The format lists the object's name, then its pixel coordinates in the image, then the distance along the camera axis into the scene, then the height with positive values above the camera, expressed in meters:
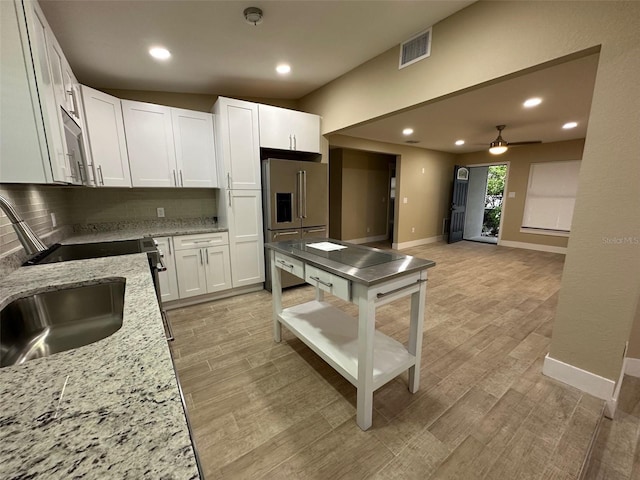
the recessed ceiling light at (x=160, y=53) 2.32 +1.26
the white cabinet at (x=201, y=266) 3.00 -0.83
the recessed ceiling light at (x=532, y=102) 3.00 +1.06
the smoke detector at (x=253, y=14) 1.89 +1.29
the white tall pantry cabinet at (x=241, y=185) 3.05 +0.12
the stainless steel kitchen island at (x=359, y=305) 1.46 -0.68
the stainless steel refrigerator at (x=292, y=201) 3.27 -0.08
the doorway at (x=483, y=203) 7.55 -0.27
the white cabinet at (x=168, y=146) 2.83 +0.55
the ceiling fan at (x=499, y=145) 4.36 +0.80
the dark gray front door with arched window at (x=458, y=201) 6.77 -0.18
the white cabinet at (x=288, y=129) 3.26 +0.83
